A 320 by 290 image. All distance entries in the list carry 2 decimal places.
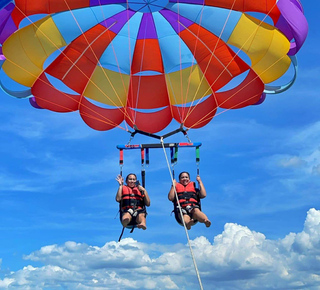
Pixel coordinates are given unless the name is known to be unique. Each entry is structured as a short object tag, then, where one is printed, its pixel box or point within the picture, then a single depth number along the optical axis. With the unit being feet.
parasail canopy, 40.14
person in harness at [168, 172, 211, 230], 36.35
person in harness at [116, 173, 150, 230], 36.52
